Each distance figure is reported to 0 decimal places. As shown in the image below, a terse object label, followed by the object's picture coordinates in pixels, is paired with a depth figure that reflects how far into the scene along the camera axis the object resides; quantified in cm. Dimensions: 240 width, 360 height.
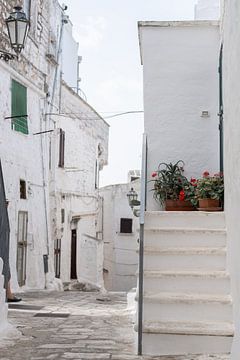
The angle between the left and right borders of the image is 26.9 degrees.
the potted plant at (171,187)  665
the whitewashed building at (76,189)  1500
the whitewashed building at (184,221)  420
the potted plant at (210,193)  596
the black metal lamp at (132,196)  1436
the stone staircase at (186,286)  417
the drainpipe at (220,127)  701
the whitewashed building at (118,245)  2472
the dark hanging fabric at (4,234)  645
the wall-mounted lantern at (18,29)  692
